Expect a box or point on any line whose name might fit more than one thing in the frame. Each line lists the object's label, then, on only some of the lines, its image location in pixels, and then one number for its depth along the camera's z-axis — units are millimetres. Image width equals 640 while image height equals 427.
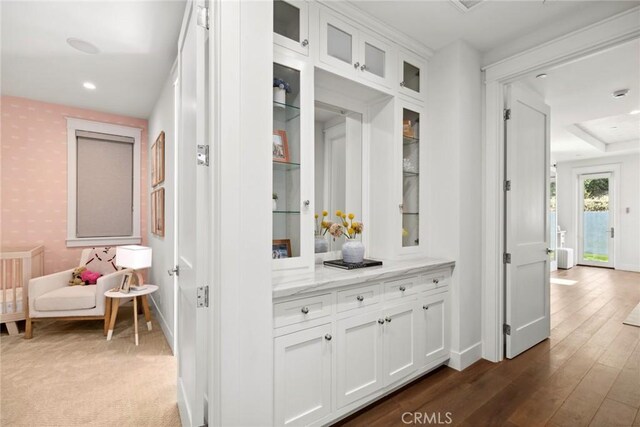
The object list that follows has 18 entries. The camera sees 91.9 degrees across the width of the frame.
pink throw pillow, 3654
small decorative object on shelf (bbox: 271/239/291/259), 1839
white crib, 3271
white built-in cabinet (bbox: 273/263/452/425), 1591
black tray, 2072
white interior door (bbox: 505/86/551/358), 2707
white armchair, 3178
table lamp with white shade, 3049
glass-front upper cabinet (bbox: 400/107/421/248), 2585
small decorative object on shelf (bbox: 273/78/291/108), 1869
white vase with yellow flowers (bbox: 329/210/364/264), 2159
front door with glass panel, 7289
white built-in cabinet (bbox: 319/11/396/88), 2031
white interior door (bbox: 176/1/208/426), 1396
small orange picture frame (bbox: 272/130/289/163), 1872
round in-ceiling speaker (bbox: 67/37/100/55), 2648
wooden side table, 3121
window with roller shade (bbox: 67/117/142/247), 4227
